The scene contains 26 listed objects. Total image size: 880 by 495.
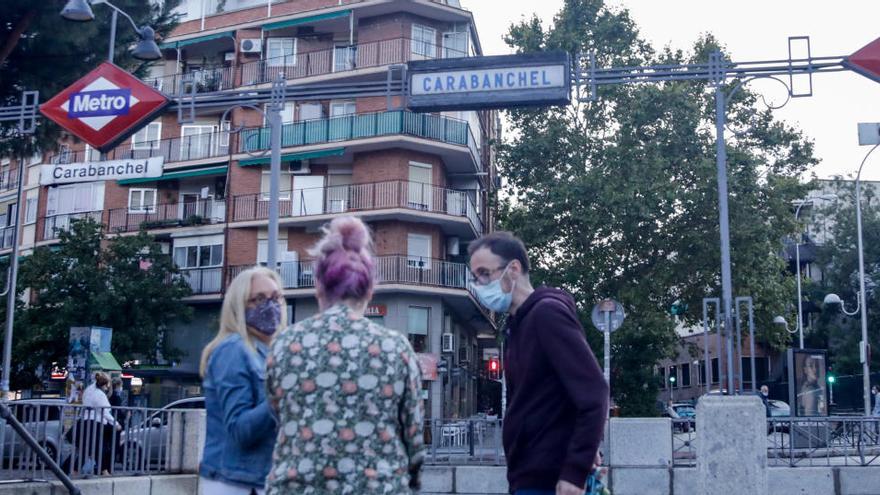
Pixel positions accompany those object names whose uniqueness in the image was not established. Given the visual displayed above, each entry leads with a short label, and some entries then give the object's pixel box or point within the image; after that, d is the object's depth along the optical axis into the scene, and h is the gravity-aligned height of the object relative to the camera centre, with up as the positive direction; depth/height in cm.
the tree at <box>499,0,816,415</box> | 3834 +729
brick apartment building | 4269 +942
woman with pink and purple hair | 352 -2
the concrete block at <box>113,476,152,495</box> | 1273 -106
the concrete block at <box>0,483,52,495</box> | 1120 -98
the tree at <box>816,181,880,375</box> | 5856 +728
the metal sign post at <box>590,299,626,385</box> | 1897 +154
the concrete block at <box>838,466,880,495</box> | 1582 -107
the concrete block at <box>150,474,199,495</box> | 1352 -110
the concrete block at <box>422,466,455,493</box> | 1738 -125
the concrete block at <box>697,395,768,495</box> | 1094 -40
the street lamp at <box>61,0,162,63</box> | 1441 +517
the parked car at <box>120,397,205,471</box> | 1323 -55
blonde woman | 432 +4
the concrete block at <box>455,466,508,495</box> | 1730 -125
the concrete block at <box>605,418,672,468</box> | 1641 -57
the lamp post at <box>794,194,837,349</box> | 5206 +1023
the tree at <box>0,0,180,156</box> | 1527 +501
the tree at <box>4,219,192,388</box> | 4200 +384
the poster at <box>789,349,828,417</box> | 2503 +57
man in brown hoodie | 433 +2
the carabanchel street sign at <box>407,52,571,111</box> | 1160 +344
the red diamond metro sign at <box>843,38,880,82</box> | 1180 +377
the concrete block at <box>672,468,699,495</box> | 1614 -113
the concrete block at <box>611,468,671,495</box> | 1619 -115
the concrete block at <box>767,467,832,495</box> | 1580 -107
